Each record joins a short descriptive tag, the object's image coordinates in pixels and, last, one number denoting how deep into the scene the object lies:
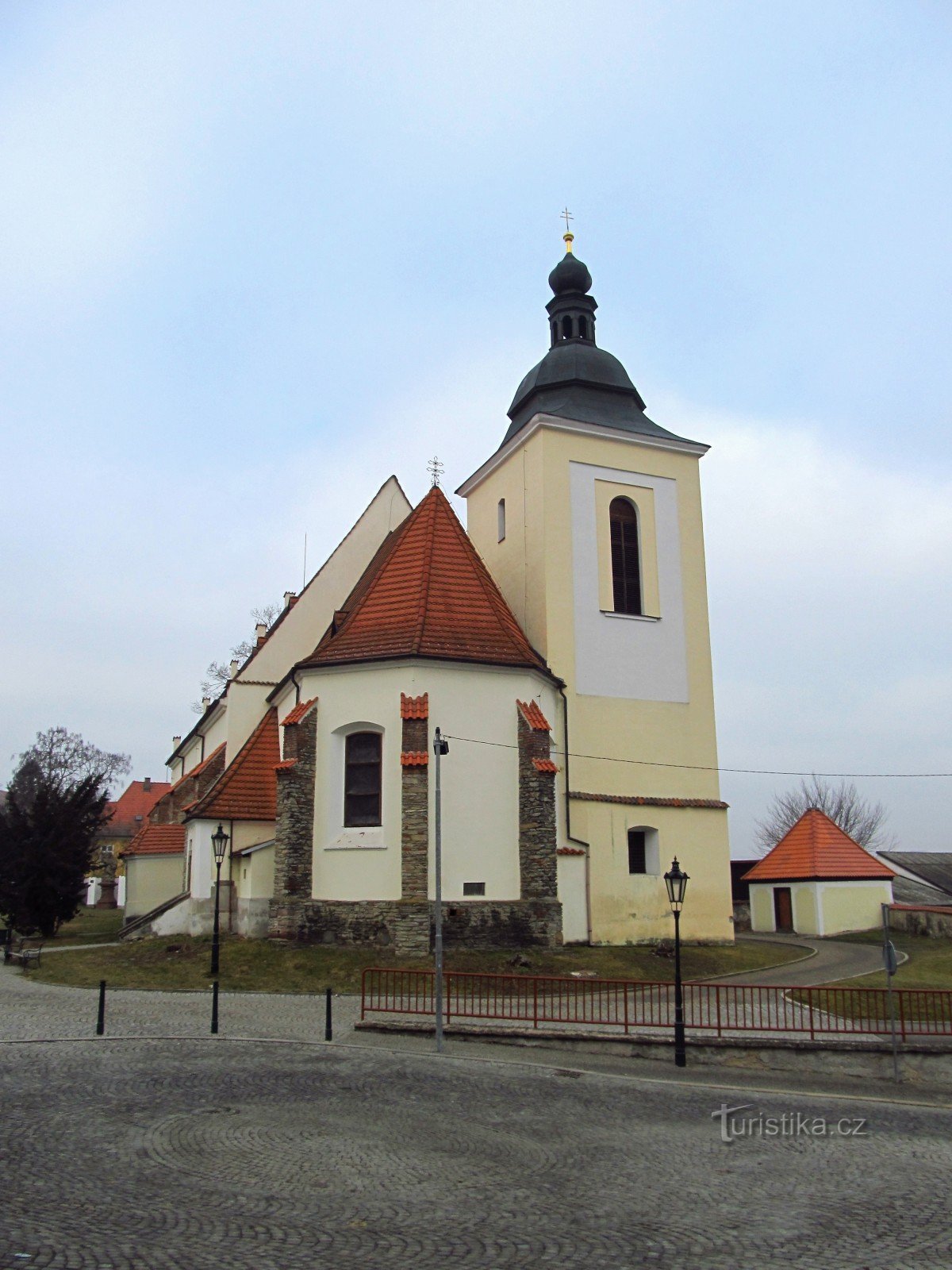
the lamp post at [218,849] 18.77
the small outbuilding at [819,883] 35.16
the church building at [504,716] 22.73
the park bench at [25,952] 23.26
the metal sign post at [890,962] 13.66
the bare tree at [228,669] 45.41
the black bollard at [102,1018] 14.43
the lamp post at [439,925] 14.50
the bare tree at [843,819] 71.19
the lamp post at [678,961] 14.01
